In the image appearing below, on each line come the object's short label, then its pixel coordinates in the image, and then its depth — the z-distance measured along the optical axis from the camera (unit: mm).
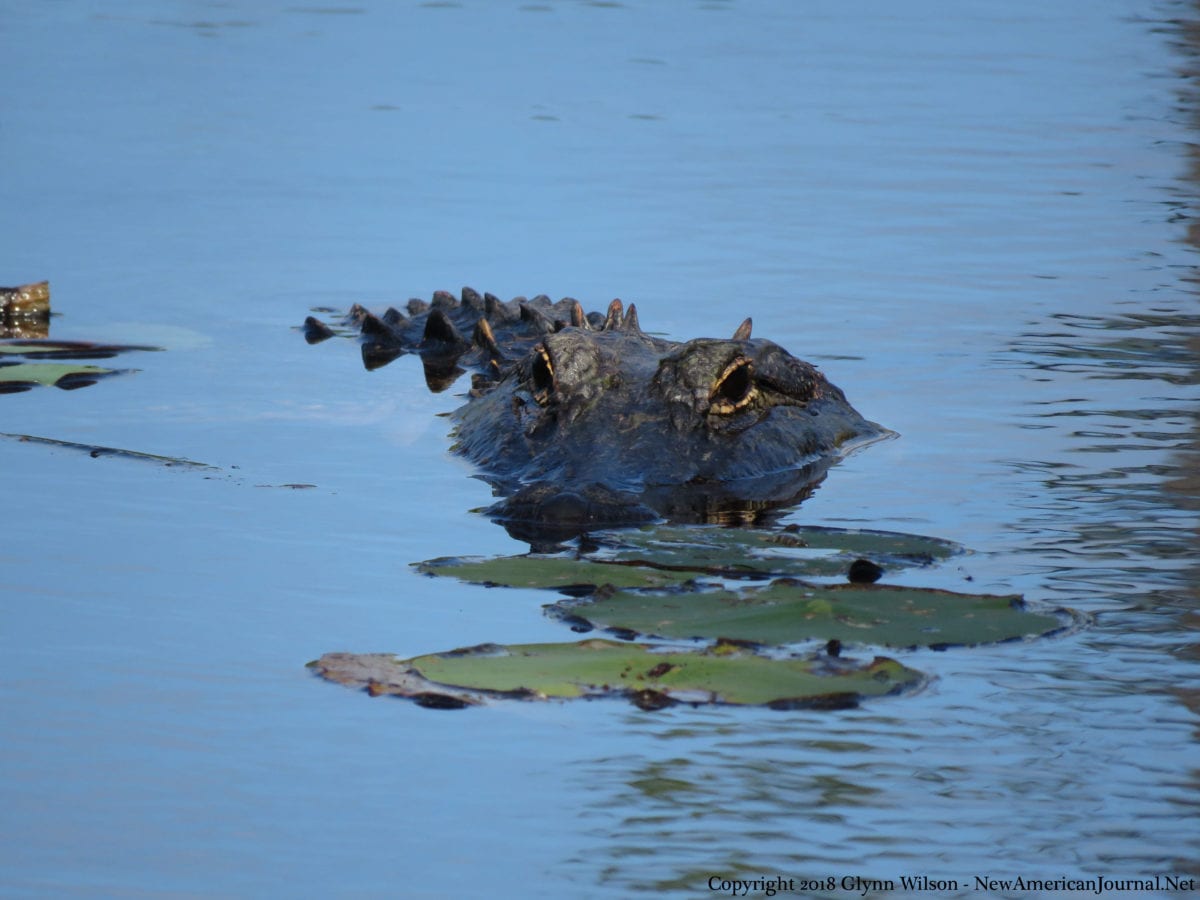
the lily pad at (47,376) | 15109
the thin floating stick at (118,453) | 12516
